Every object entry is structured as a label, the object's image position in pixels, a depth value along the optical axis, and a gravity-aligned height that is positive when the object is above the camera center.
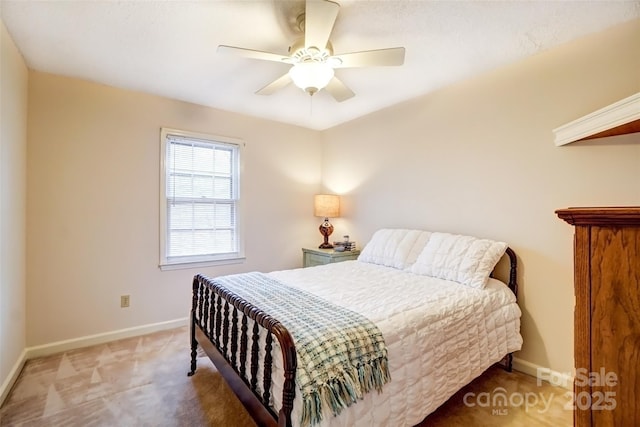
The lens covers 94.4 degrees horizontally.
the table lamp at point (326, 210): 3.90 +0.02
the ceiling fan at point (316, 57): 1.67 +0.94
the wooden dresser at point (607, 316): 0.69 -0.25
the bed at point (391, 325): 1.29 -0.63
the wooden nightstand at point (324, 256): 3.50 -0.54
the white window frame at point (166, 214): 3.11 -0.03
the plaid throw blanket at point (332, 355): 1.15 -0.61
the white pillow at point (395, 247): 2.72 -0.34
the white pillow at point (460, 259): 2.19 -0.37
